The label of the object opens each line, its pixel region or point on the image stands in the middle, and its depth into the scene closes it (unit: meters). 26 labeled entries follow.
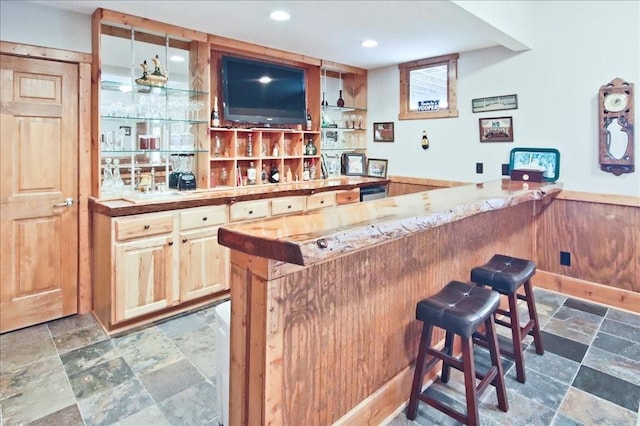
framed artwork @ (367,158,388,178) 5.13
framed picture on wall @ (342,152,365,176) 5.32
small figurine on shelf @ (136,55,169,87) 3.29
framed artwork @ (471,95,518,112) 3.93
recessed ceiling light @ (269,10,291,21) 3.05
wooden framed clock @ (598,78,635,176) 3.22
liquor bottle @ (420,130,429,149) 4.65
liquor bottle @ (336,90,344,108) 5.21
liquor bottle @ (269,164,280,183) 4.43
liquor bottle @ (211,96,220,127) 3.81
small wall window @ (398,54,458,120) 4.40
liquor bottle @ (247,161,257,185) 4.24
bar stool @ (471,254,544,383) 2.32
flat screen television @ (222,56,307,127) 3.95
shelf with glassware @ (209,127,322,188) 4.03
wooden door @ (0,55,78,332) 2.90
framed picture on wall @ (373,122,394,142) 5.04
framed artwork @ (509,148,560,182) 3.68
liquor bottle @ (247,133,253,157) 4.22
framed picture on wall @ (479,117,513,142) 3.97
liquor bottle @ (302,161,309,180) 4.75
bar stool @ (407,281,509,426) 1.82
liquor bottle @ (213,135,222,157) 4.04
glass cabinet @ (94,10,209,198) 3.25
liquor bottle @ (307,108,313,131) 4.72
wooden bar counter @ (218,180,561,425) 1.38
